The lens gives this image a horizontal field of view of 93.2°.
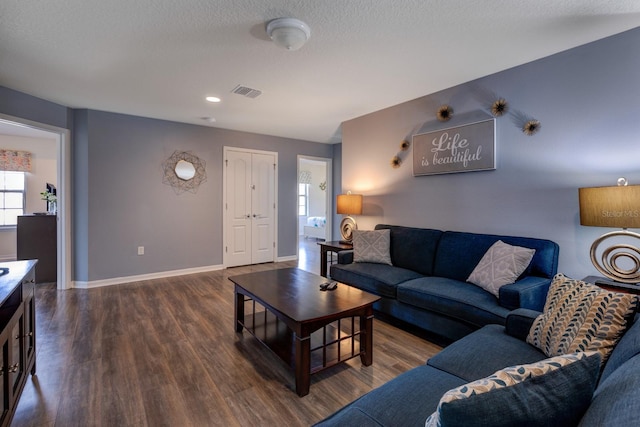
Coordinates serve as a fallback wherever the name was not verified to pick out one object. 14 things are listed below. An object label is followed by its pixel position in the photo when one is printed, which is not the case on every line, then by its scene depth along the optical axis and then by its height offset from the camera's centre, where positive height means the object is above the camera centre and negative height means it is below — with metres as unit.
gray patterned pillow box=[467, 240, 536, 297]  2.39 -0.44
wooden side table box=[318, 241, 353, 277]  4.19 -0.53
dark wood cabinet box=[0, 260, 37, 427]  1.45 -0.68
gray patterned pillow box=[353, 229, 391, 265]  3.50 -0.40
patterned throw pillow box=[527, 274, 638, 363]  1.24 -0.47
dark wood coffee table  1.91 -0.74
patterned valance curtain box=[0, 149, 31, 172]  5.63 +0.96
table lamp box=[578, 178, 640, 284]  1.91 -0.03
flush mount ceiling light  2.11 +1.29
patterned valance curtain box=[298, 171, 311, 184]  10.13 +1.18
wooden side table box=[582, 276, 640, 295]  1.97 -0.49
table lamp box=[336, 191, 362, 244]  4.23 +0.03
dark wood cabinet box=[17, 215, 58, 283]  4.28 -0.46
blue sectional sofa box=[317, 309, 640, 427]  0.66 -0.70
